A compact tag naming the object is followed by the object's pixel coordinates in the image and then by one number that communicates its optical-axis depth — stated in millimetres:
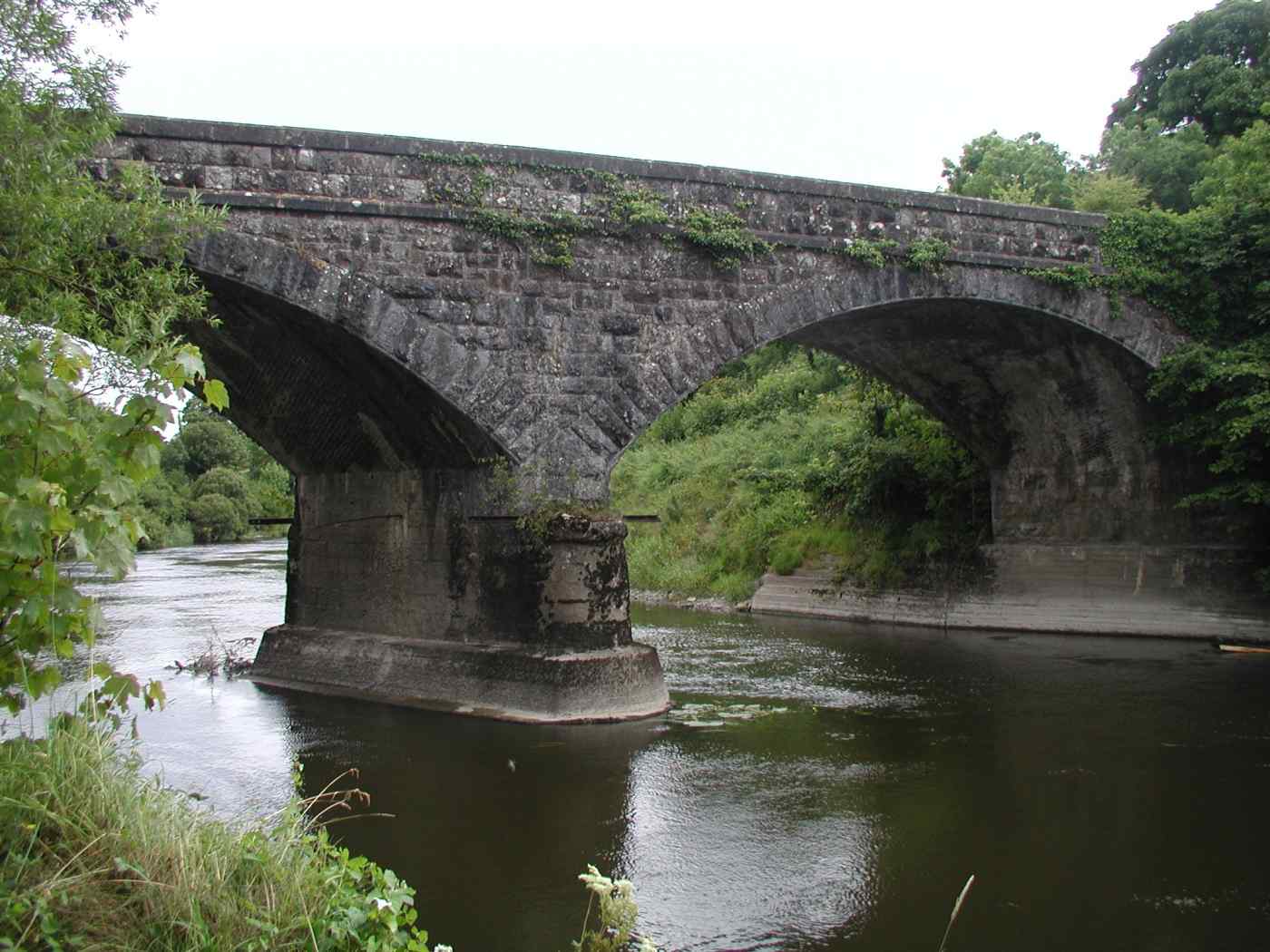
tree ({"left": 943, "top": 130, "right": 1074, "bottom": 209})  29375
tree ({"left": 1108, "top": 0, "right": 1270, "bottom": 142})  28219
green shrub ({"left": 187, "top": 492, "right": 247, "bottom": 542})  50438
